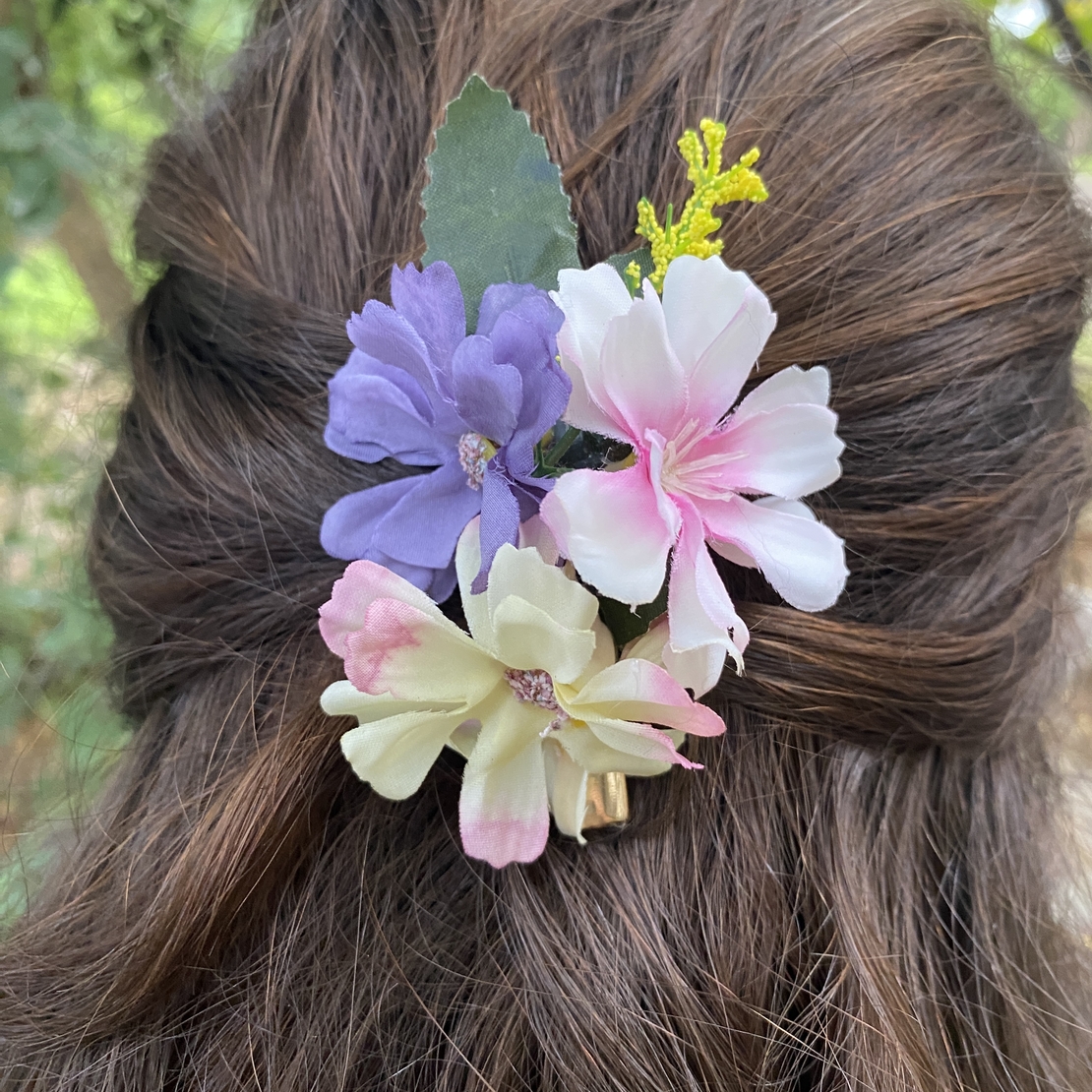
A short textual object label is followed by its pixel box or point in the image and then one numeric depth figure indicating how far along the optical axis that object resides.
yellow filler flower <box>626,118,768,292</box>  0.14
